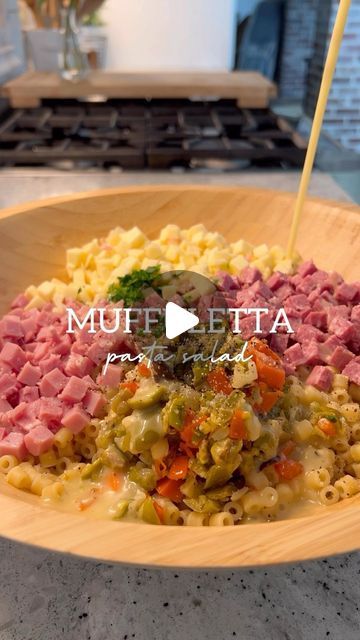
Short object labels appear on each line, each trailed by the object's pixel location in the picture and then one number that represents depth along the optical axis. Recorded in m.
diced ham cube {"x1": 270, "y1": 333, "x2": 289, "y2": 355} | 0.37
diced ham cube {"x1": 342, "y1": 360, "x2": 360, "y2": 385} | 0.36
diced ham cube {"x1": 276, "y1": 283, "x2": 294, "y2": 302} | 0.40
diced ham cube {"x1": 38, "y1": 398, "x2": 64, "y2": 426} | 0.33
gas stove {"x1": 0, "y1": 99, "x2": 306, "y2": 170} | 0.70
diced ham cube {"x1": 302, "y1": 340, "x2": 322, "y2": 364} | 0.36
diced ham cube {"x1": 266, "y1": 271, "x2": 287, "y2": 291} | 0.41
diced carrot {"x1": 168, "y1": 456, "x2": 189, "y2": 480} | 0.30
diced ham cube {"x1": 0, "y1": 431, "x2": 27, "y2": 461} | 0.32
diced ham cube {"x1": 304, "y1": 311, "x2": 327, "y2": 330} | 0.38
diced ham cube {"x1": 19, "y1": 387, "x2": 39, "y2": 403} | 0.35
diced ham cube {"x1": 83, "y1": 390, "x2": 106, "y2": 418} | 0.34
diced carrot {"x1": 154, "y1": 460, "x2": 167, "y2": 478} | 0.31
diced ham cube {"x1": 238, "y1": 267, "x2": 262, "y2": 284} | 0.41
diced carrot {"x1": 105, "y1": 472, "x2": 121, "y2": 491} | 0.31
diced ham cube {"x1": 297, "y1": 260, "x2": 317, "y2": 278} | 0.42
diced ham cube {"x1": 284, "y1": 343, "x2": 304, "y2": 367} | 0.36
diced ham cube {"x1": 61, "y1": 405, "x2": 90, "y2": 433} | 0.33
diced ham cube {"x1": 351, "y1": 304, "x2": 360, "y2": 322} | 0.38
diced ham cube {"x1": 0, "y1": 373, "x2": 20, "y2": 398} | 0.35
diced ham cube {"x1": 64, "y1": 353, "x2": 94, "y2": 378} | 0.35
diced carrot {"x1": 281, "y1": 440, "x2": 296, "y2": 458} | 0.33
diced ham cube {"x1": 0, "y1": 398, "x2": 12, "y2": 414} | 0.34
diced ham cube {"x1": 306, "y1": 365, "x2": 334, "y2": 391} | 0.35
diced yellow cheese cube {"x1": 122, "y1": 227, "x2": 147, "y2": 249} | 0.44
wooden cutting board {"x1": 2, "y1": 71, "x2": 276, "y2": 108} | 0.99
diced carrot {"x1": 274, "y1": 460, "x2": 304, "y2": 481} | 0.32
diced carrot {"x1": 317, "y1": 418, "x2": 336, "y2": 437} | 0.33
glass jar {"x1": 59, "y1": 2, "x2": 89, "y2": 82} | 1.01
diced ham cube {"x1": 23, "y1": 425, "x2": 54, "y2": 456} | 0.32
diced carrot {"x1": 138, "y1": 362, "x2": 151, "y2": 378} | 0.33
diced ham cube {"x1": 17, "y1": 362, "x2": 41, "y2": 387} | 0.35
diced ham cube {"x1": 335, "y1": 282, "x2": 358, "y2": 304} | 0.40
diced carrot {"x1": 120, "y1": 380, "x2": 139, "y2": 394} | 0.33
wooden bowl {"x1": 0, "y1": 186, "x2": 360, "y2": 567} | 0.44
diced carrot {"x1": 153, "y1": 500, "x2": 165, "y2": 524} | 0.30
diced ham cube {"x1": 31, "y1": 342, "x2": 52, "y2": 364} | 0.37
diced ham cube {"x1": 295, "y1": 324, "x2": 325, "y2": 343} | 0.37
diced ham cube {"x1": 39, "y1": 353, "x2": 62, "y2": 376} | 0.36
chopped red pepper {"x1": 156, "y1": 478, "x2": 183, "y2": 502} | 0.31
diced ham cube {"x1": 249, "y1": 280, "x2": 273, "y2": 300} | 0.39
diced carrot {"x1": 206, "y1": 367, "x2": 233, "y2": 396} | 0.31
